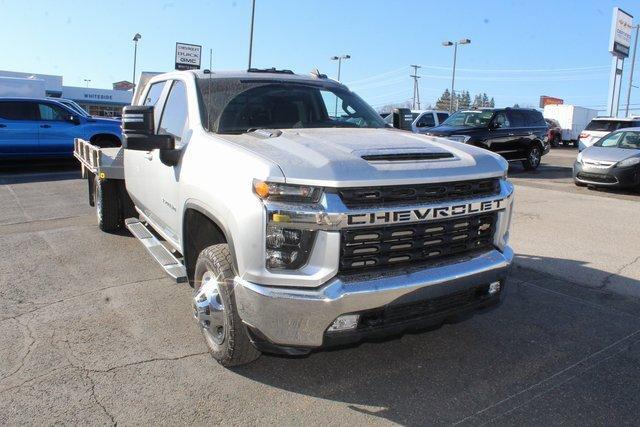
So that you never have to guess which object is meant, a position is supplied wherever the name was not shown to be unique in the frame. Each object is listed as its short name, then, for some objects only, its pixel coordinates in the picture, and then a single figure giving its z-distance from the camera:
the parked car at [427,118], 20.65
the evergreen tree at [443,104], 93.30
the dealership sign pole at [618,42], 37.88
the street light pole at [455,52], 40.00
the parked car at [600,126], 19.83
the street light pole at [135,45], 40.88
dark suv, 14.90
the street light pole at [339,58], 50.89
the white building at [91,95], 52.09
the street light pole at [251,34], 21.80
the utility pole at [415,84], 72.12
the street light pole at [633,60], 42.53
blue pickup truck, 13.41
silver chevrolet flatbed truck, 2.79
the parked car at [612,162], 11.93
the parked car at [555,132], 33.41
